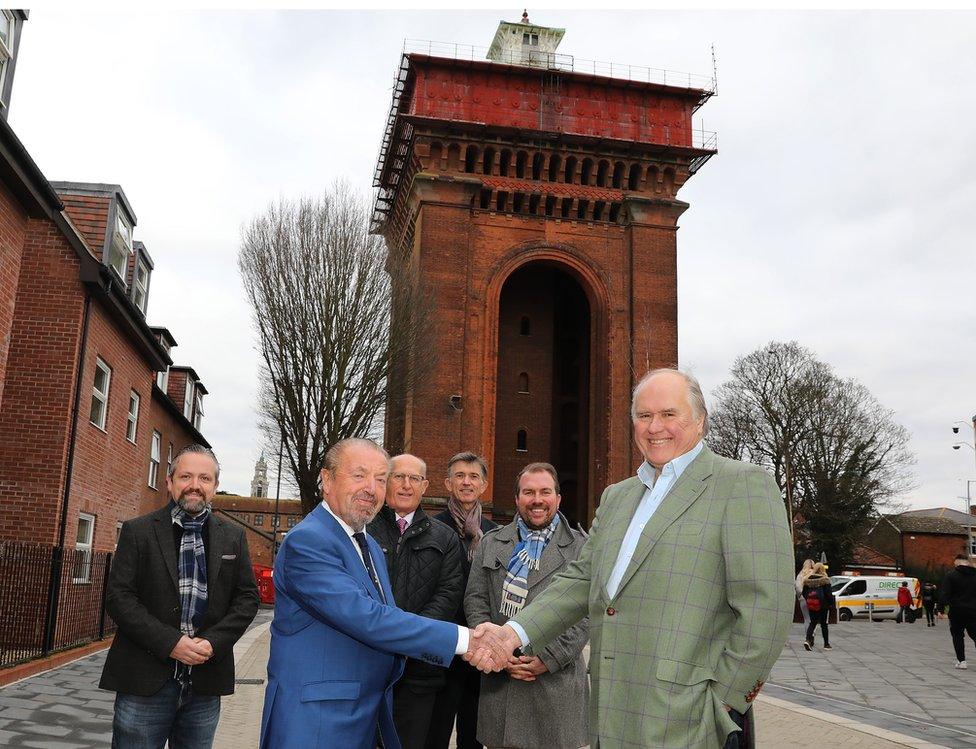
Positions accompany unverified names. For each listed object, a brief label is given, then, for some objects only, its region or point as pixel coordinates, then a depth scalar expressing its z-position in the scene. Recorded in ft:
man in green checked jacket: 9.91
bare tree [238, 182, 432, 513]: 79.30
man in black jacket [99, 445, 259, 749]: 14.78
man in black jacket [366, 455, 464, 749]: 16.61
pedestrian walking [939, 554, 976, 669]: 45.03
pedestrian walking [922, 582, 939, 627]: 100.54
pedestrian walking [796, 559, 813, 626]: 61.67
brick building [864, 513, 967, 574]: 188.75
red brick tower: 104.32
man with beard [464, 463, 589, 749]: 15.83
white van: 110.93
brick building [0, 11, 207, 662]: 37.52
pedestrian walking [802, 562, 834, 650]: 59.06
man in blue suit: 11.25
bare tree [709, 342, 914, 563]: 146.41
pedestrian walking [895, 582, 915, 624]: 105.91
